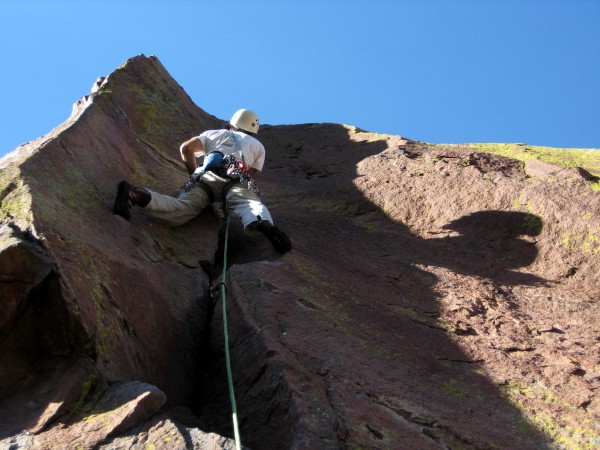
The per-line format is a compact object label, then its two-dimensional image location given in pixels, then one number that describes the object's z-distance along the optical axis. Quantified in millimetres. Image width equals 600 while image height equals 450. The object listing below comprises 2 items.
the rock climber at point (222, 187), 6461
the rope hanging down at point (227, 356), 3561
